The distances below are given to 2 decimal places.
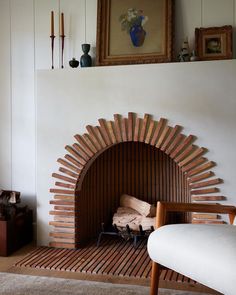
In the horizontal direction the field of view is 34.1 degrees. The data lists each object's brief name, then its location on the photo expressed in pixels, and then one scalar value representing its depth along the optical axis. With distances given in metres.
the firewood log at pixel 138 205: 3.28
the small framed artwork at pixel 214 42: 3.03
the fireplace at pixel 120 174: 2.95
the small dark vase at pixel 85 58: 3.25
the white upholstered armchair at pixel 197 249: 1.57
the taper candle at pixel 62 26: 3.31
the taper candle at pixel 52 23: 3.33
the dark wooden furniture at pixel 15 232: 3.05
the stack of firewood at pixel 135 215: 3.27
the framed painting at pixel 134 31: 3.13
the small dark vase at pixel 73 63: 3.29
